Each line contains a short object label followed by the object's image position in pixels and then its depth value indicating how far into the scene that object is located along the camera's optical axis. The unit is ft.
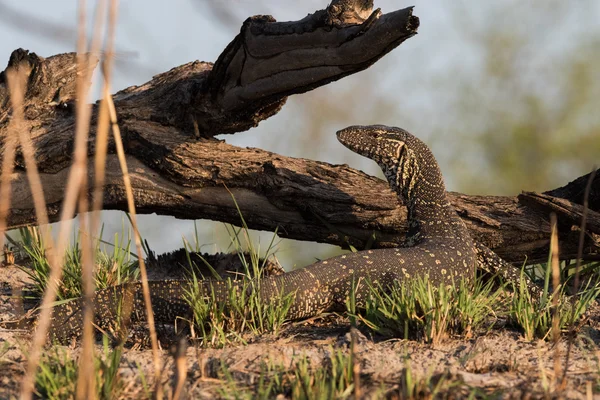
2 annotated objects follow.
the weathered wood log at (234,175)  50.78
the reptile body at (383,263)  40.45
